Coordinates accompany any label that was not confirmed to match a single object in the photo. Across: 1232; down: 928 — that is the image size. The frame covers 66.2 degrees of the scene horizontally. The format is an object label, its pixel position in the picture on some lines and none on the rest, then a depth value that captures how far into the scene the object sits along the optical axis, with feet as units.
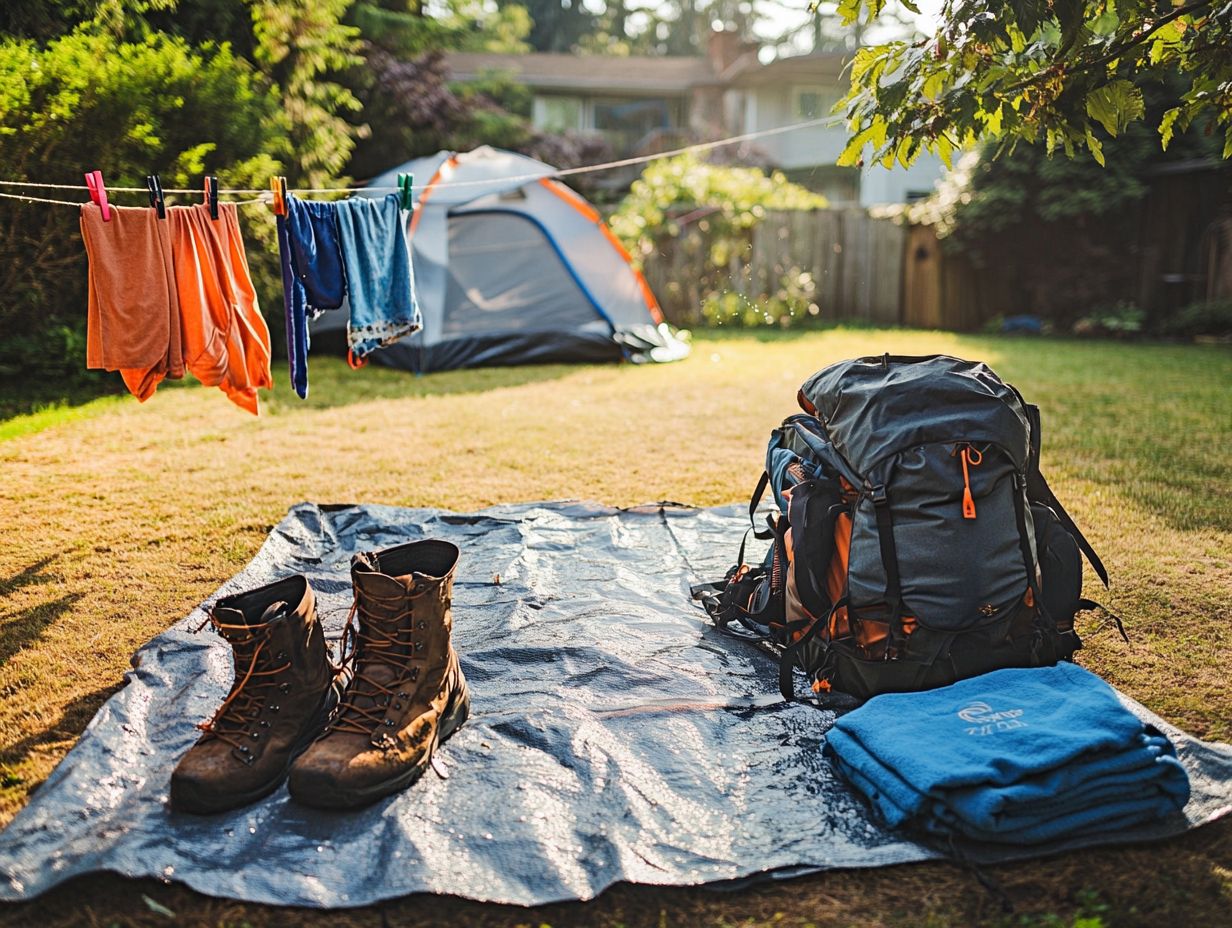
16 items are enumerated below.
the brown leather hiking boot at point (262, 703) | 6.28
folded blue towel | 5.90
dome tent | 26.30
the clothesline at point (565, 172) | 11.09
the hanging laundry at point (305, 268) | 11.96
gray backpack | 7.54
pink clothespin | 10.43
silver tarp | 5.71
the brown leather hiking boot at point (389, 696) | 6.31
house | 72.59
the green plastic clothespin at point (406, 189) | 12.51
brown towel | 10.68
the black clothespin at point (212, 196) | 11.31
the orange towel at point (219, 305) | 11.18
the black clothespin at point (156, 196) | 10.58
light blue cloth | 12.50
